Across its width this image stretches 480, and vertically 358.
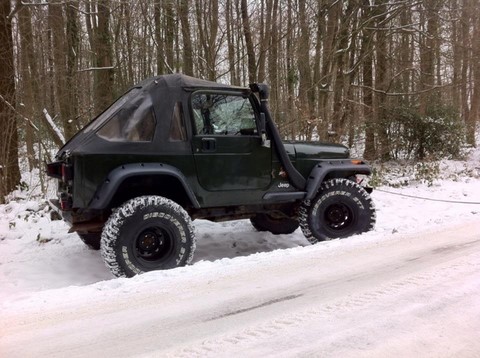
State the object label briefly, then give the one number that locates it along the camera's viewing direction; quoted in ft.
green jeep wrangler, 15.26
